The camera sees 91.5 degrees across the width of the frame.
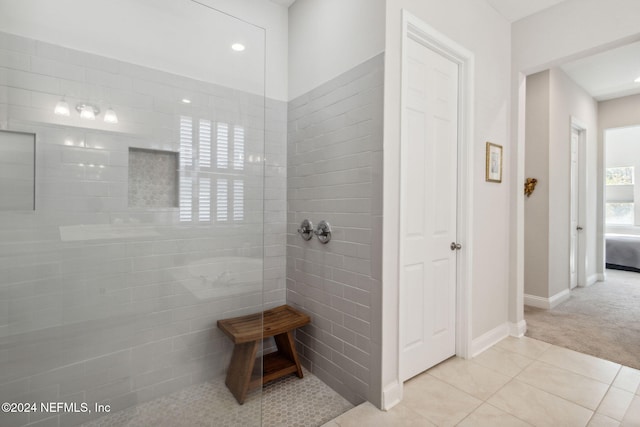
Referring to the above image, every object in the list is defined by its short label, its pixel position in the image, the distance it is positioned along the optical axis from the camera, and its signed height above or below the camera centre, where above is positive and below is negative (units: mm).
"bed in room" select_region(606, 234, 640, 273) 5270 -666
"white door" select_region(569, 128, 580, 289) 4227 +150
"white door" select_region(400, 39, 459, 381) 1997 +23
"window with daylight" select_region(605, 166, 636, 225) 6594 +390
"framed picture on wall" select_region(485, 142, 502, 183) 2529 +414
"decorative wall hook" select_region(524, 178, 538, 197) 3641 +331
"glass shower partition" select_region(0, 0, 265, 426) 1177 +9
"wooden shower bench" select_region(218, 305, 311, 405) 1646 -808
